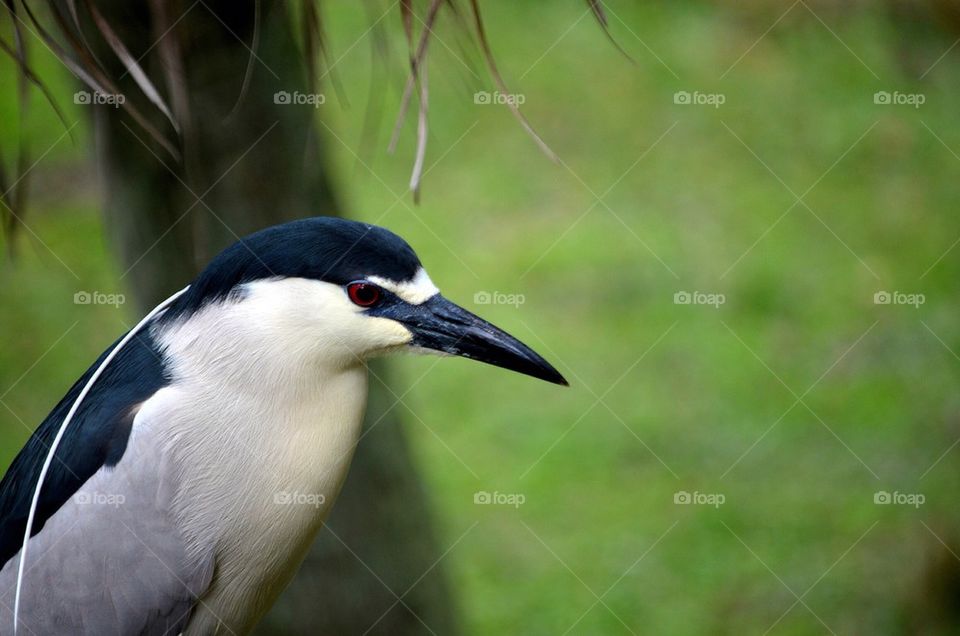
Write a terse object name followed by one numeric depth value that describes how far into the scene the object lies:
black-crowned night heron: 4.29
